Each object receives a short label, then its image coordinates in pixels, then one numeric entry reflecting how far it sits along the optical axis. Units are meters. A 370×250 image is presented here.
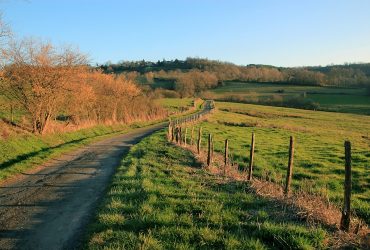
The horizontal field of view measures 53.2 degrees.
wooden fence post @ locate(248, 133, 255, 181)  13.31
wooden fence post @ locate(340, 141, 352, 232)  7.71
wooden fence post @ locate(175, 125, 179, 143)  28.05
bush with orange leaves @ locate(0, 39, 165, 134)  27.38
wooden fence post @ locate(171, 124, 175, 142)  29.33
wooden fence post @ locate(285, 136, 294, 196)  11.32
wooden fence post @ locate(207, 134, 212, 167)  16.84
